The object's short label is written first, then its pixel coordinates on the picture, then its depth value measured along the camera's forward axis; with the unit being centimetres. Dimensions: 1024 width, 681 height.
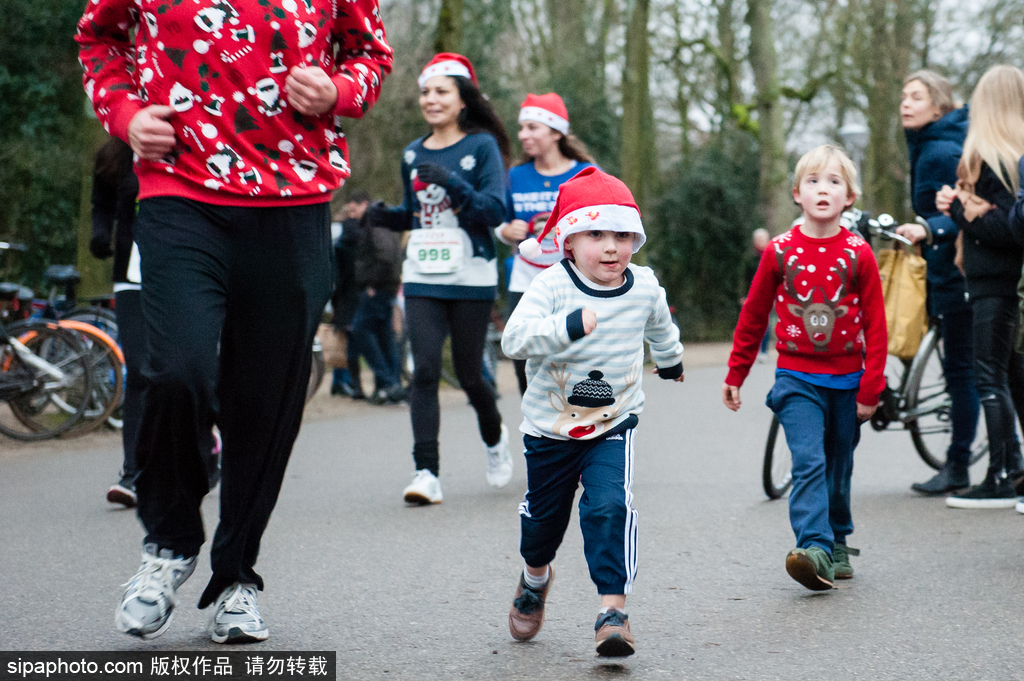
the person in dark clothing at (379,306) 1257
